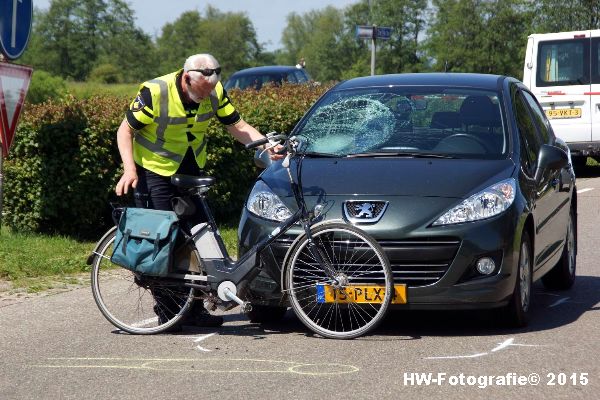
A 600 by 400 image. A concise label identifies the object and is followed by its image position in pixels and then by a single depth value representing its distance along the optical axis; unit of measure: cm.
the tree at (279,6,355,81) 11912
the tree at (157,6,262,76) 12667
